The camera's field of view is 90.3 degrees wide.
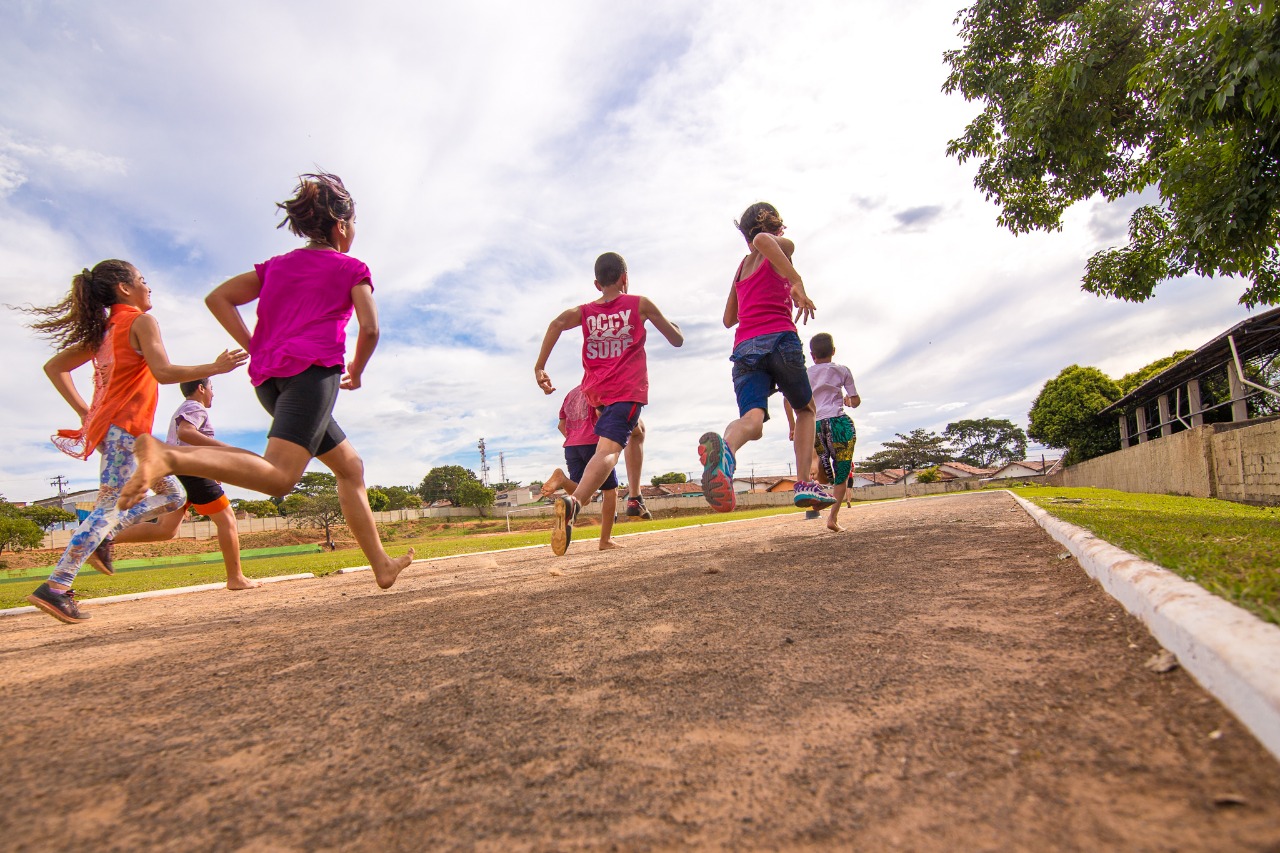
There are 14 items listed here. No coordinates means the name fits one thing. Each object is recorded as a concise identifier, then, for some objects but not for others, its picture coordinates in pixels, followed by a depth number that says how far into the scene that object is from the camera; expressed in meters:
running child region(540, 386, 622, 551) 5.86
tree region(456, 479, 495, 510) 79.49
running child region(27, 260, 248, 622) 3.59
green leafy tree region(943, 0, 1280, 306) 4.52
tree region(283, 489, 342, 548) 41.94
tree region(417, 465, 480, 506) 96.60
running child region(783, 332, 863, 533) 6.17
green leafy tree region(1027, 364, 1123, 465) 39.47
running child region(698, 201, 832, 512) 4.40
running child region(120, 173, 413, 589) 2.78
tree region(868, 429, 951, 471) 97.31
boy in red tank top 4.52
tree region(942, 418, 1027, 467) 109.06
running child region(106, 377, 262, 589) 4.09
